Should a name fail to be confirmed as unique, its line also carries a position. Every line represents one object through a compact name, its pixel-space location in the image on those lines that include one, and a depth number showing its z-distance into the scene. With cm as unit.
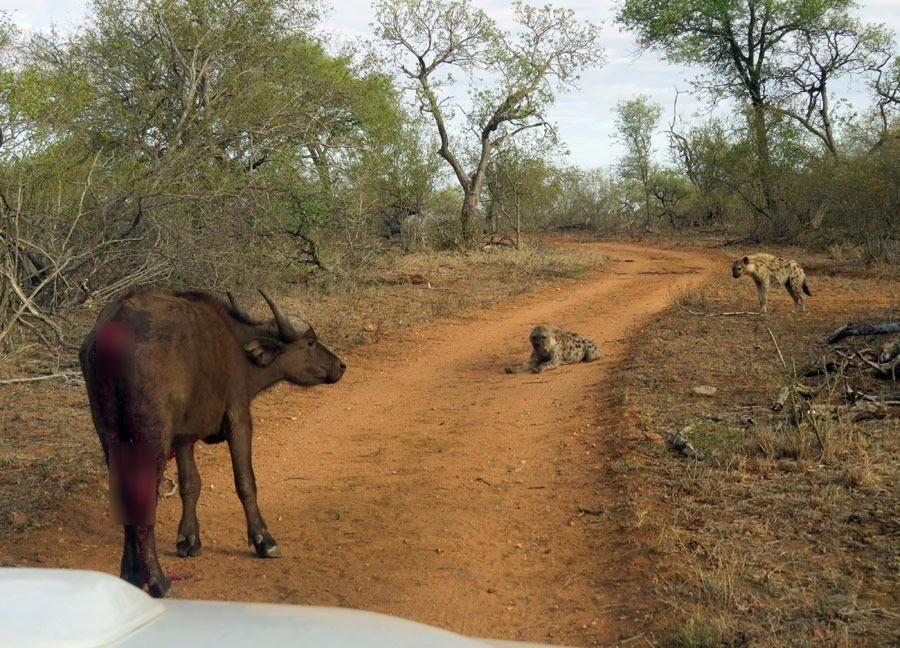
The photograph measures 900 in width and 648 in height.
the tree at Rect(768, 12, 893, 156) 3238
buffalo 488
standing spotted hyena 1419
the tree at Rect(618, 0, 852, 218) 3284
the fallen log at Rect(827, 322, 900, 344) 957
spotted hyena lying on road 1132
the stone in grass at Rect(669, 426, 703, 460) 695
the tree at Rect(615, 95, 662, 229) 5325
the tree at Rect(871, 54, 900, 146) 3238
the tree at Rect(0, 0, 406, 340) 1015
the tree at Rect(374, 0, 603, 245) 2862
